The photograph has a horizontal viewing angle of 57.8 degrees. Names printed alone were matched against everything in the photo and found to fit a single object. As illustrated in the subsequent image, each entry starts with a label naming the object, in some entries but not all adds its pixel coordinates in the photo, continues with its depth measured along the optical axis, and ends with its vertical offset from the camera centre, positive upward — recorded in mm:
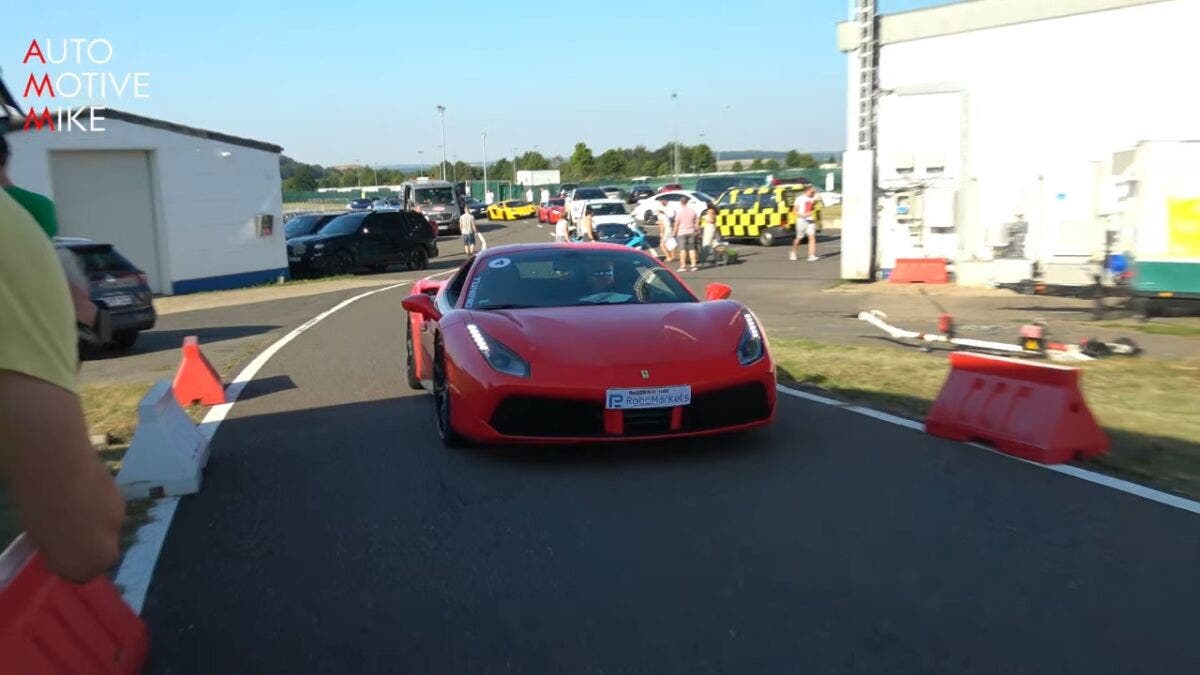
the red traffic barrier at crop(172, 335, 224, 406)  8914 -1628
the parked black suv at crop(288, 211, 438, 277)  29031 -1730
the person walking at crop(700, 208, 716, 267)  26031 -1426
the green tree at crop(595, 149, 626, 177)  115000 +1120
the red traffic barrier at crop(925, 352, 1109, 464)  6141 -1432
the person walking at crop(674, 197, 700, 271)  25156 -1338
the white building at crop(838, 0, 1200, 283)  17031 +872
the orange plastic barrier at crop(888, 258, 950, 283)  19047 -1806
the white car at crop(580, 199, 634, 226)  31734 -1106
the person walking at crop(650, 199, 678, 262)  26717 -1434
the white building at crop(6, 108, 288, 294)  23688 -210
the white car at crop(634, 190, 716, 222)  35906 -1002
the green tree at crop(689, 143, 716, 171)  123938 +1751
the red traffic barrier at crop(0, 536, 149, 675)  2572 -1145
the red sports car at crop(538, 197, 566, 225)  50969 -1618
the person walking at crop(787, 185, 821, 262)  26480 -1161
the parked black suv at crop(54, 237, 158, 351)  13125 -1248
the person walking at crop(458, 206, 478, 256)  32469 -1516
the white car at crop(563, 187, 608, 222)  37959 -933
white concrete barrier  5815 -1474
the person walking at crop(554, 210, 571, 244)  26719 -1310
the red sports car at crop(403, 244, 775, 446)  6070 -1087
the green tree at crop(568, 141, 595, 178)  110000 +1436
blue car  26438 -1476
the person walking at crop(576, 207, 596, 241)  26234 -1292
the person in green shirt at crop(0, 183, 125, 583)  1901 -400
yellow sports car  61438 -1823
